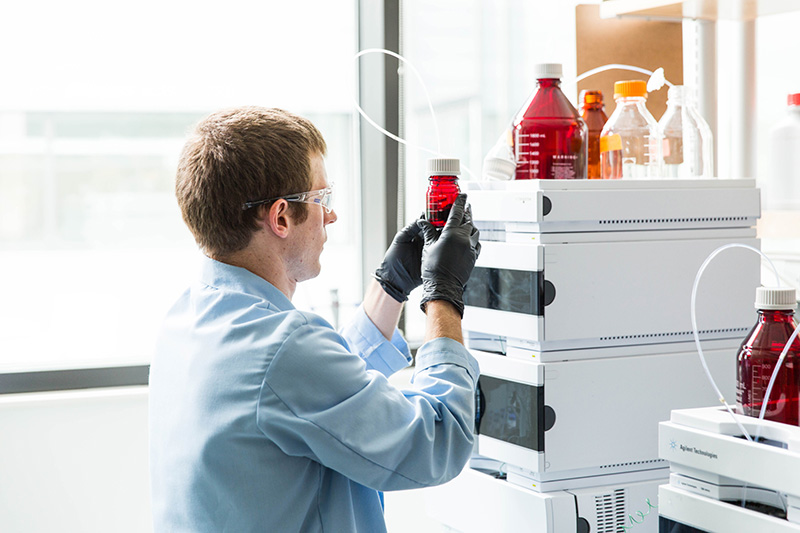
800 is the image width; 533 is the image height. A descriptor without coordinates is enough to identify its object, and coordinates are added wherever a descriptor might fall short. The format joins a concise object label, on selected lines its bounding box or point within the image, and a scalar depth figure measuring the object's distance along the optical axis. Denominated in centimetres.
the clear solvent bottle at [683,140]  150
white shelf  163
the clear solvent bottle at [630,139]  141
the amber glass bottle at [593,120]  145
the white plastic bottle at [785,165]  158
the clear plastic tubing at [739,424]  94
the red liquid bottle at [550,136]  134
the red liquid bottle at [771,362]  99
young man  96
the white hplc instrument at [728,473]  88
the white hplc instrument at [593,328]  127
